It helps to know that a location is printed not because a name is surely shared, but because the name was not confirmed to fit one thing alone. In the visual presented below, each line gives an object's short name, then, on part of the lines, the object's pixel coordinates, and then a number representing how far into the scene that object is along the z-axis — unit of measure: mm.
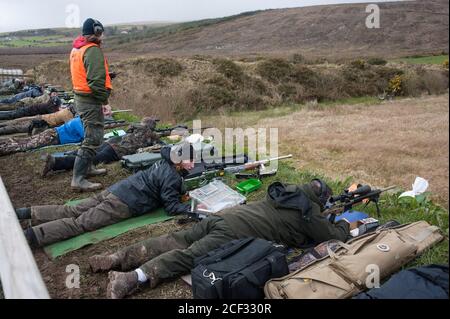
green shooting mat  4578
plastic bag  5305
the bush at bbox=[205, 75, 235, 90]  19955
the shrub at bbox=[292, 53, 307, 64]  26009
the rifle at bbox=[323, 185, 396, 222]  4898
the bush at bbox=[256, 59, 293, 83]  22731
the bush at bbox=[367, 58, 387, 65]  24984
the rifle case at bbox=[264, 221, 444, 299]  3318
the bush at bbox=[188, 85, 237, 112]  17891
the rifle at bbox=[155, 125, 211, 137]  9617
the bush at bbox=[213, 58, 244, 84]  21406
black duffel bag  3264
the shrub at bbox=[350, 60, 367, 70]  24109
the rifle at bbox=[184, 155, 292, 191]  6219
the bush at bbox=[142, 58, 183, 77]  21031
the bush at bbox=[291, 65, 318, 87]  22969
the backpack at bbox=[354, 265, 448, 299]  2812
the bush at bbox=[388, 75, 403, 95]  19953
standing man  5719
